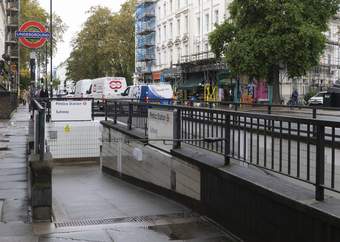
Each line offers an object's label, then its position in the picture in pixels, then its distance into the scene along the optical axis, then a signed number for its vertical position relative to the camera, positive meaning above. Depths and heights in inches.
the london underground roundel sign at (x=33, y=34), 728.3 +72.1
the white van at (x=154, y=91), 1489.9 +5.8
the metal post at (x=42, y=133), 345.1 -24.1
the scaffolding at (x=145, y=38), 3324.3 +324.1
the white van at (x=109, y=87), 1876.2 +19.5
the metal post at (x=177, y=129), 378.9 -22.8
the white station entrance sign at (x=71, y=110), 634.2 -18.3
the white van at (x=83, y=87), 2192.9 +23.2
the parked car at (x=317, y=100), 1826.4 -19.7
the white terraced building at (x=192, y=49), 2324.1 +204.7
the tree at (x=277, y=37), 1667.4 +159.5
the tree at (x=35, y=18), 3575.3 +445.9
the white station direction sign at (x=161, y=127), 393.1 -23.6
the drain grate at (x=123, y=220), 318.3 -69.2
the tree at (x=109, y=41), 3823.8 +338.1
